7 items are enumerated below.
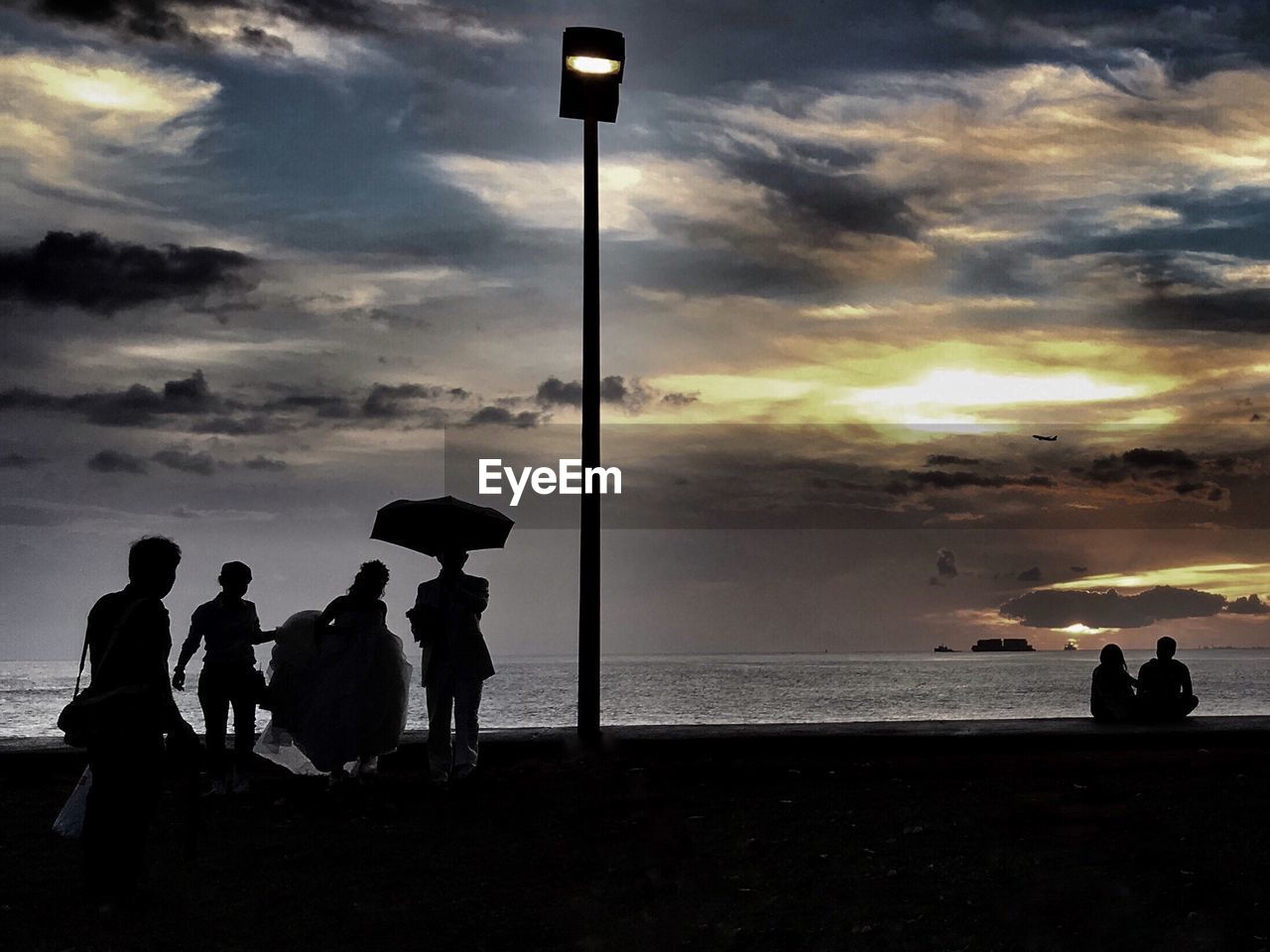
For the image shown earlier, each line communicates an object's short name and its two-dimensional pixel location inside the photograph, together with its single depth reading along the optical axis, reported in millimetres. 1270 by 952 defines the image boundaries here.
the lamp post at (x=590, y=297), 14023
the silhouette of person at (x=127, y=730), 7773
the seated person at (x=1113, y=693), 16203
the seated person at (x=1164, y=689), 16344
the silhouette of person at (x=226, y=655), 11688
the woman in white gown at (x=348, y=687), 12047
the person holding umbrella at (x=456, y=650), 11930
